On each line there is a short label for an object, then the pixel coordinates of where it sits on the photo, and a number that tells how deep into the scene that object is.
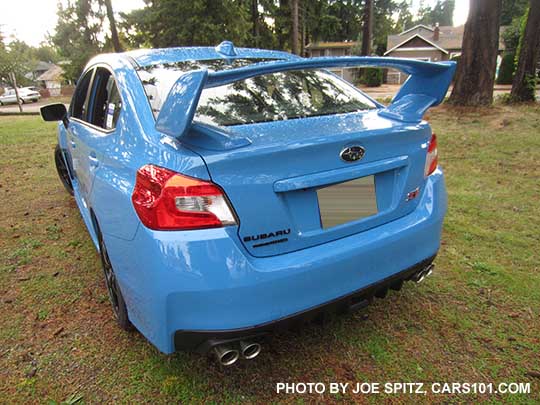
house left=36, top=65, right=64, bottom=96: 68.44
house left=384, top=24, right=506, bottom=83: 46.75
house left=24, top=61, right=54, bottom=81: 78.41
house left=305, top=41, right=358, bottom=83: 51.19
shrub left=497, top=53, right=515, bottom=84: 29.16
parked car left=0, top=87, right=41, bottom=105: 39.31
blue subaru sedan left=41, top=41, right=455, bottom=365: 1.55
